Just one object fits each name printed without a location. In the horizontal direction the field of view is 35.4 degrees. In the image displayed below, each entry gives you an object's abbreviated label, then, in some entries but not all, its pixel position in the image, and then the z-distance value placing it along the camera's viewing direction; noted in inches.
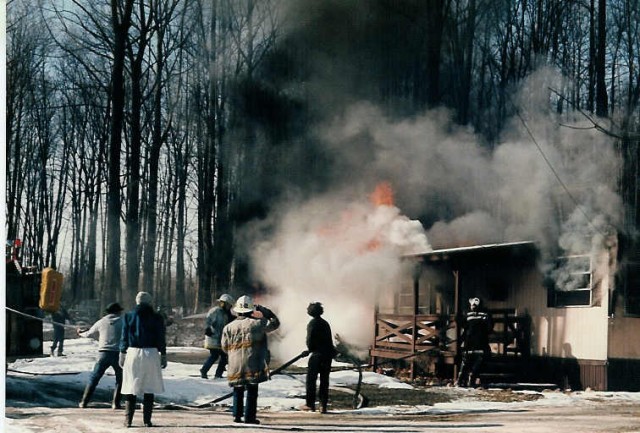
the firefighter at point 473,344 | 702.5
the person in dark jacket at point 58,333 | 755.4
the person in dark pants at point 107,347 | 541.3
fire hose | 563.9
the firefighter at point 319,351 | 546.0
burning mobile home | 673.0
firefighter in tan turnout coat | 487.2
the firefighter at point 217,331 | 668.1
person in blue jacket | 467.2
